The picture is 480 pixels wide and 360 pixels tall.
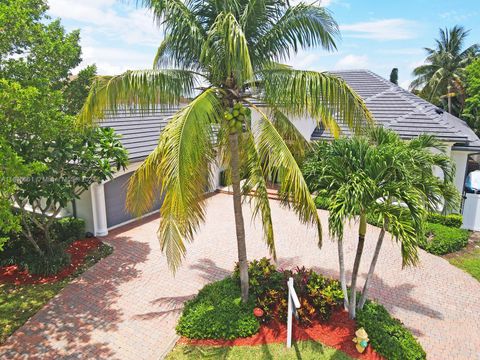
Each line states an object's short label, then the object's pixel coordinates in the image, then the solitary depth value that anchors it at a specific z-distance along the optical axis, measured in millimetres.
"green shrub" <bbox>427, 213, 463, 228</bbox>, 15750
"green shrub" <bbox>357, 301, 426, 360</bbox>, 7773
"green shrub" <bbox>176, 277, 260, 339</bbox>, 8602
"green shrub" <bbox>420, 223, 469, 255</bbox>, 13898
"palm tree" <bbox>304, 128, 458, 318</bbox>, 6891
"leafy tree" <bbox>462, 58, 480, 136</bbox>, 24897
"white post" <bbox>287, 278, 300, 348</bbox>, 7753
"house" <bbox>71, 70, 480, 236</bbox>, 15312
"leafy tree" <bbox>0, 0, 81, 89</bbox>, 9641
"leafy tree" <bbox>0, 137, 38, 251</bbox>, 7230
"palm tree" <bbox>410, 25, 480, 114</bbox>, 36781
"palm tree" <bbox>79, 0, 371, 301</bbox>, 6855
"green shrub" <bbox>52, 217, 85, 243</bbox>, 14420
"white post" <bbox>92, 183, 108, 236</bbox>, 14953
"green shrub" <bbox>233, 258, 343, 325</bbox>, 9039
